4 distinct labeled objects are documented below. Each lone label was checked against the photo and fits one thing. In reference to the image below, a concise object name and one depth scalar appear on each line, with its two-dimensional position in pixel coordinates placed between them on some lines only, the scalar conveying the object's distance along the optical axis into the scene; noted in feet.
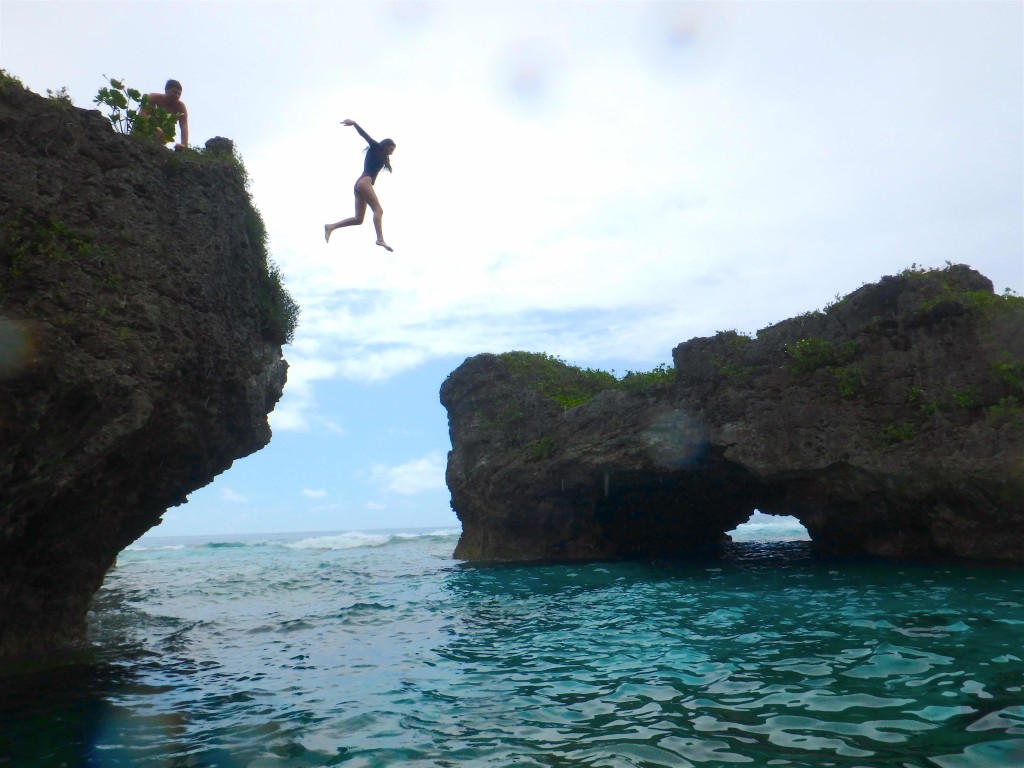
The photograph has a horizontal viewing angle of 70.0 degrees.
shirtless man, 37.58
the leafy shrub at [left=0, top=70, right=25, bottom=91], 27.78
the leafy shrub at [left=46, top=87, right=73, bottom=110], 29.32
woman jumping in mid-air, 34.32
